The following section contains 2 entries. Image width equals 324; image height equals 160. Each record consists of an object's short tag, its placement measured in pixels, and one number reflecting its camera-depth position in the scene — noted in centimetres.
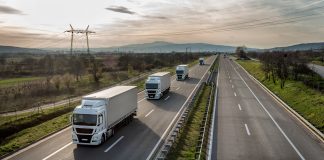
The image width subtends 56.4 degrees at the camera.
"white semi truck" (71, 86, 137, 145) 1972
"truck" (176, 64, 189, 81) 6169
